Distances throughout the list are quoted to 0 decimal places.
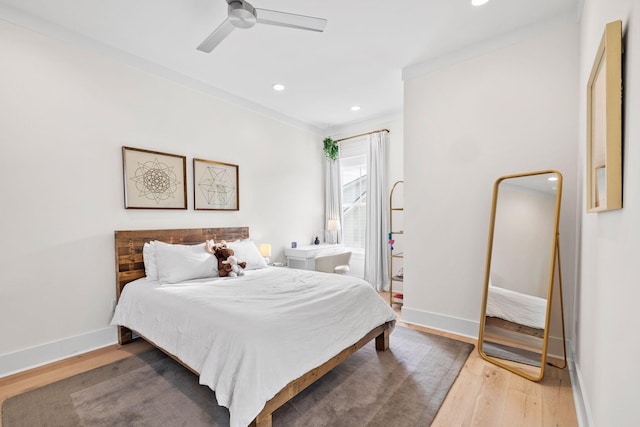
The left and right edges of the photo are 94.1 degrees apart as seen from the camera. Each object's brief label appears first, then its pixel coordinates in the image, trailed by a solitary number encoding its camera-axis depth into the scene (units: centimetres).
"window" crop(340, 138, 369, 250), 537
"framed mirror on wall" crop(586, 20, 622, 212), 111
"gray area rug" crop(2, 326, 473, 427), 182
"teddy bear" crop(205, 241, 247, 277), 312
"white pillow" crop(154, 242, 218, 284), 288
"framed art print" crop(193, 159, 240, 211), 362
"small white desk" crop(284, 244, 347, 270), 452
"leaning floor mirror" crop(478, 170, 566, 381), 237
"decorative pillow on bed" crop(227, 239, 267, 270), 354
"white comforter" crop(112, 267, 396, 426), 160
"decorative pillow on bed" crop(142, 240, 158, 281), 297
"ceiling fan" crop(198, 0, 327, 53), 205
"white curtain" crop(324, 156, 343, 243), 548
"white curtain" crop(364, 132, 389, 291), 483
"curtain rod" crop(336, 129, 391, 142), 488
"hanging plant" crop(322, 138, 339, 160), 535
